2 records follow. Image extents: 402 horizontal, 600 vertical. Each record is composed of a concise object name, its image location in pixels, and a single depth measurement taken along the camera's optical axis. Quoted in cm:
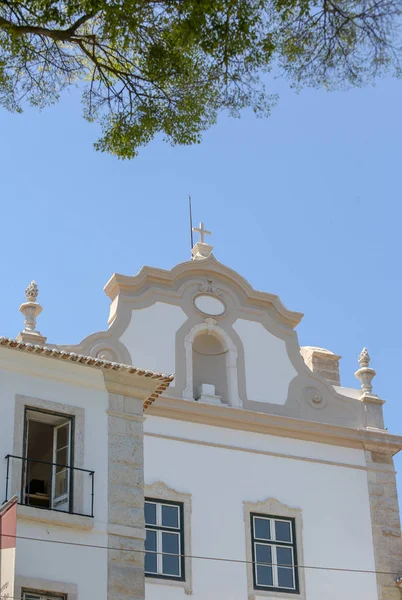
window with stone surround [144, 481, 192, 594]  2228
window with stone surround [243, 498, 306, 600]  2306
